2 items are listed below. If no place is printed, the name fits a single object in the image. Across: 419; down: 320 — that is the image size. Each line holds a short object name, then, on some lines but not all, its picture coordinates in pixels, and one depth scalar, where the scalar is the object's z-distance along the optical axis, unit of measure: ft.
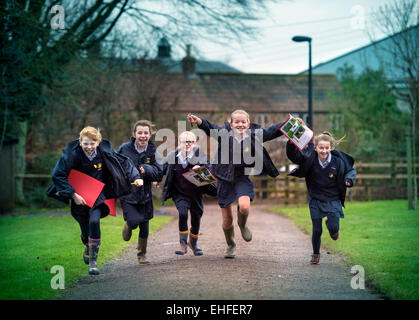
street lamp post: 60.18
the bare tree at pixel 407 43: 58.39
